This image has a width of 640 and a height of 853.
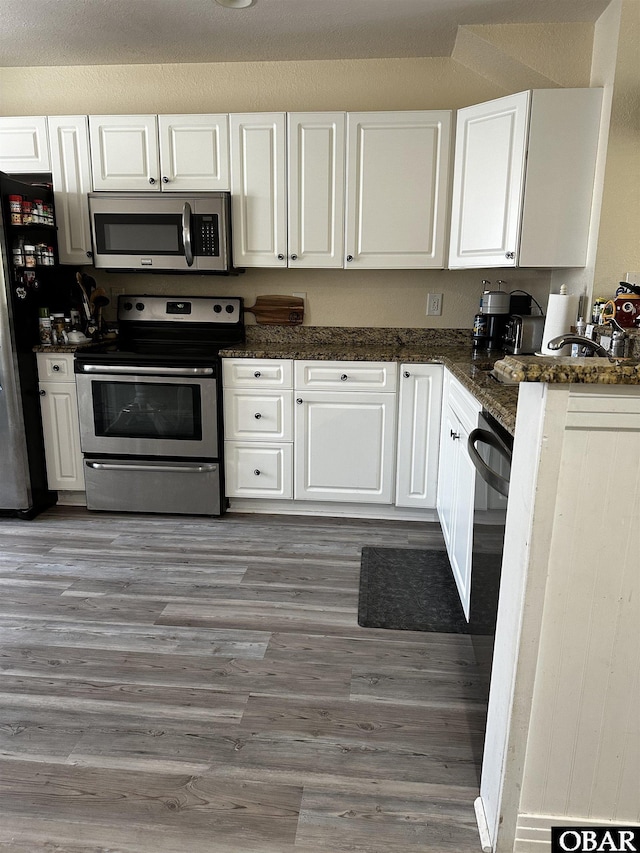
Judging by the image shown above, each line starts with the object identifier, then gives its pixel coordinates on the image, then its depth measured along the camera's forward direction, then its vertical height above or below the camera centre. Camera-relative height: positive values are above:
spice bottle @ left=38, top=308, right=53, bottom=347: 3.25 -0.29
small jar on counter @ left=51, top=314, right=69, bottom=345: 3.30 -0.30
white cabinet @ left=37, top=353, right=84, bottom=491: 3.23 -0.79
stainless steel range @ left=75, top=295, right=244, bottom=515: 3.11 -0.79
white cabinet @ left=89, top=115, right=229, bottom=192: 3.11 +0.62
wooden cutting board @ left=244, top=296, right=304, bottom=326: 3.53 -0.19
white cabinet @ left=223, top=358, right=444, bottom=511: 3.08 -0.77
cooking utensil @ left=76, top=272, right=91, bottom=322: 3.43 -0.14
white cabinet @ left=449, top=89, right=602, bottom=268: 2.63 +0.47
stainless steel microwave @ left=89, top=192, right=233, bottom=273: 3.12 +0.22
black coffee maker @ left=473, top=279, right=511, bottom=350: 3.04 -0.20
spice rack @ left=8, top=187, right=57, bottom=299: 3.02 +0.18
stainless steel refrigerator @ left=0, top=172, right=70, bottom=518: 3.01 -0.32
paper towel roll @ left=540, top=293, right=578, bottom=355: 2.47 -0.13
